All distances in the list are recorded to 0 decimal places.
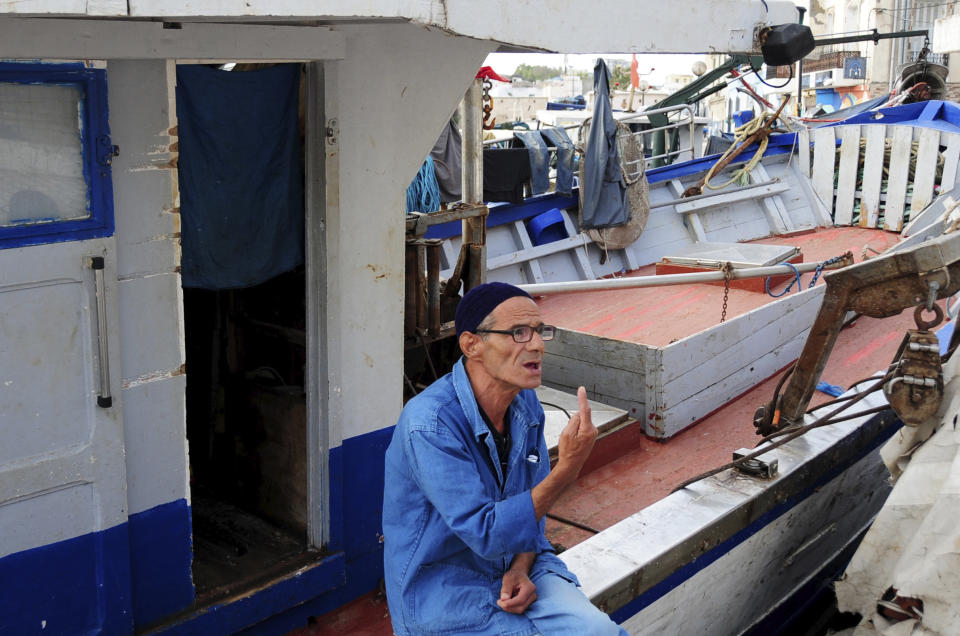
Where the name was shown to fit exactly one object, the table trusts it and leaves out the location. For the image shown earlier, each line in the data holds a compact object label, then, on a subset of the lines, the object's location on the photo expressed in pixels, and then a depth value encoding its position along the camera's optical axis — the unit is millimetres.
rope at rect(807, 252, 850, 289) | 6395
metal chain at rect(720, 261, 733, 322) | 5856
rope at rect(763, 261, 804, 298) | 6945
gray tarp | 8719
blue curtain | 3850
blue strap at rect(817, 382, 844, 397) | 6382
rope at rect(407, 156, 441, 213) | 7480
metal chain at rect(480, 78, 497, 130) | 6478
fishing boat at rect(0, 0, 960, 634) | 3146
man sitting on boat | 2398
